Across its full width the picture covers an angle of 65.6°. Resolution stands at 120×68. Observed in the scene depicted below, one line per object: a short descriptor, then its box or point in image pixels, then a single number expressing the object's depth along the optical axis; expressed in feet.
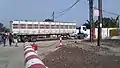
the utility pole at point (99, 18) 29.96
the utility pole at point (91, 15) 39.10
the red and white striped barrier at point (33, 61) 4.26
